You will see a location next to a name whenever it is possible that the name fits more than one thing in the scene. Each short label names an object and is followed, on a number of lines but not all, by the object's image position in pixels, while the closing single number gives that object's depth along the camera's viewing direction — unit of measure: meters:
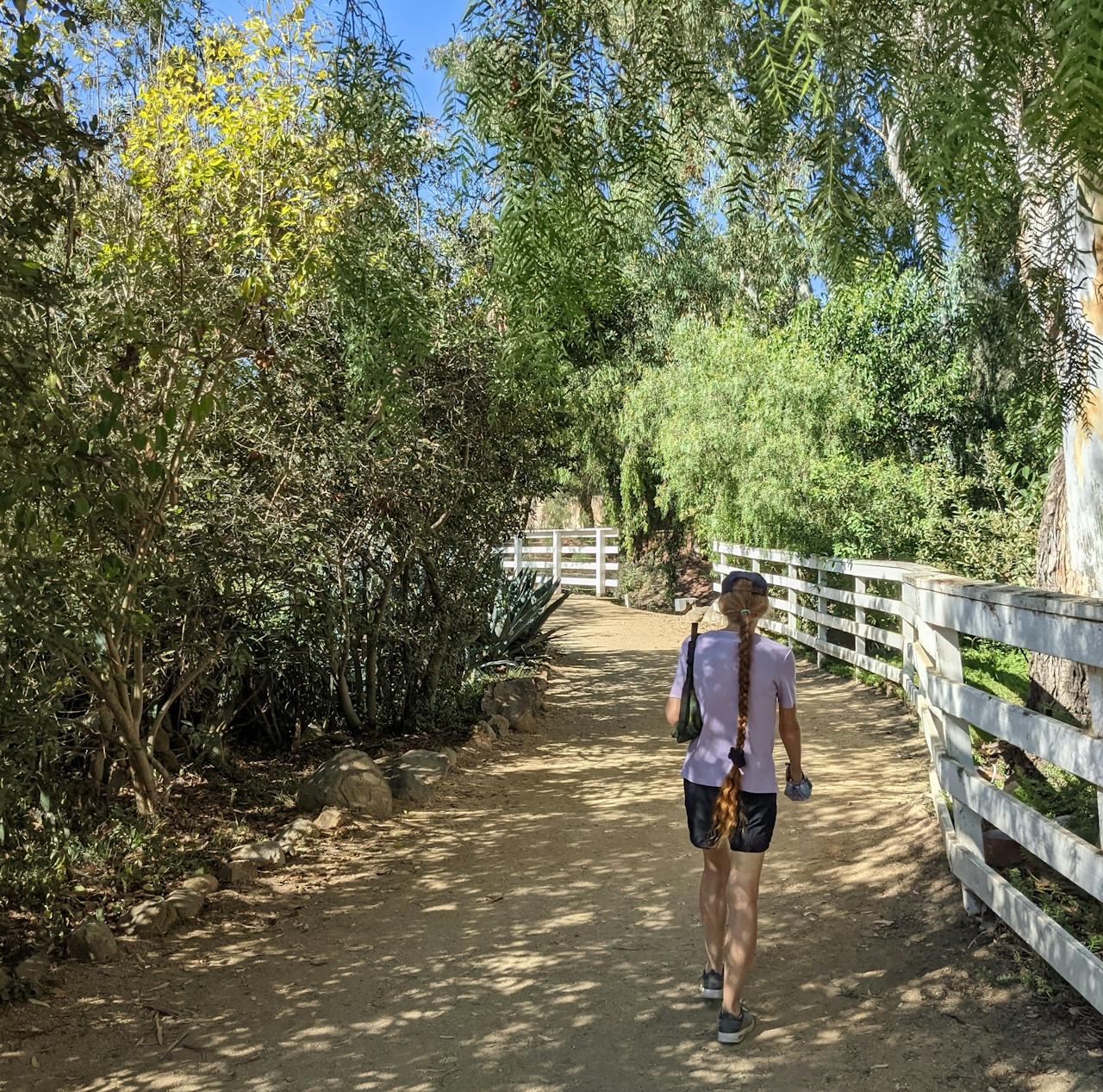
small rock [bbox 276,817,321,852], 6.79
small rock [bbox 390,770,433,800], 7.94
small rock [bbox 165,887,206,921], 5.73
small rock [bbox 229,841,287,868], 6.45
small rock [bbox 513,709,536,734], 10.35
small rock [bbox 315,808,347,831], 7.14
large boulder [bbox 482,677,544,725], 10.56
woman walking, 4.14
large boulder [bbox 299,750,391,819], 7.50
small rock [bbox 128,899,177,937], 5.50
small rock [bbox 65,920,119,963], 5.14
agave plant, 12.91
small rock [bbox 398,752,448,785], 8.20
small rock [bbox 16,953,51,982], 4.84
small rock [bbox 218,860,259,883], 6.28
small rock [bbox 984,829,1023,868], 5.08
